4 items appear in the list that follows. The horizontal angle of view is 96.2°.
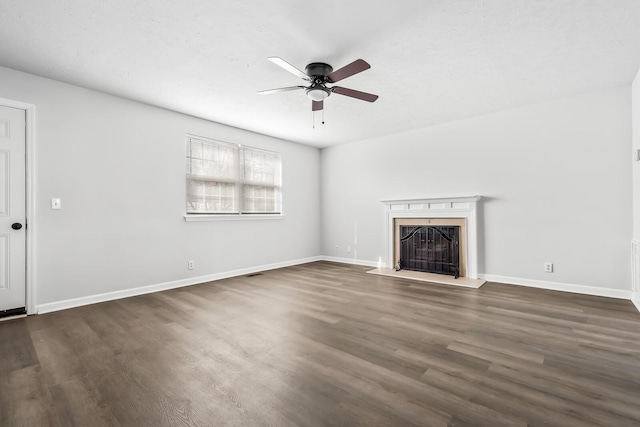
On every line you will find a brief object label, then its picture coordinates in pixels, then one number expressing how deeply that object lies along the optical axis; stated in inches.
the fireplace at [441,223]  175.0
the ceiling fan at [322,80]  103.9
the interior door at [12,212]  116.8
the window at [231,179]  176.9
